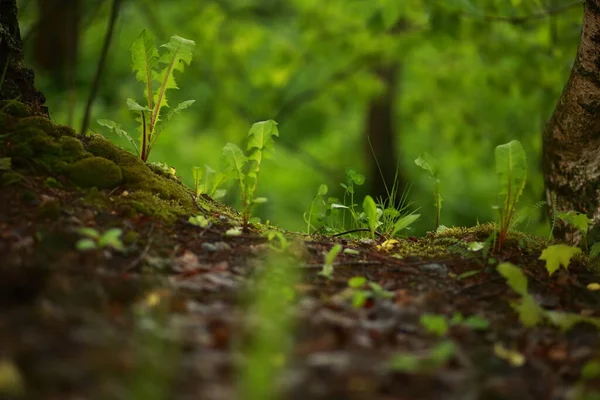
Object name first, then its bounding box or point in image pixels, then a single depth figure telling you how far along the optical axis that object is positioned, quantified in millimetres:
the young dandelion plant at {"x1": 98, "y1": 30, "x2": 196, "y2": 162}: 6368
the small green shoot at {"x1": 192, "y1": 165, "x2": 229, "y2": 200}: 6336
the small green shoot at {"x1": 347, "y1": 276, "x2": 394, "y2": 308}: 4198
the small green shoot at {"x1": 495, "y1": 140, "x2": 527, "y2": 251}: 5441
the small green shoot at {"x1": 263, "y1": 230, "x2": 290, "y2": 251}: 5105
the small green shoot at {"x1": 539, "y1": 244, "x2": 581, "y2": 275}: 4945
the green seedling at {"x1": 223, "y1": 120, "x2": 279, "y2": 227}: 5832
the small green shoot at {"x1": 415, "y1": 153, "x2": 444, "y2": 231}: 6437
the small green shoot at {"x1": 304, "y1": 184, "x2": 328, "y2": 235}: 6558
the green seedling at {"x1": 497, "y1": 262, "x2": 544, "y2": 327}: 4388
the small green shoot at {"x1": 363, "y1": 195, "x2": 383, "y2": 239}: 6133
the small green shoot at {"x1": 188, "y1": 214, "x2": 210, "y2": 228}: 5404
